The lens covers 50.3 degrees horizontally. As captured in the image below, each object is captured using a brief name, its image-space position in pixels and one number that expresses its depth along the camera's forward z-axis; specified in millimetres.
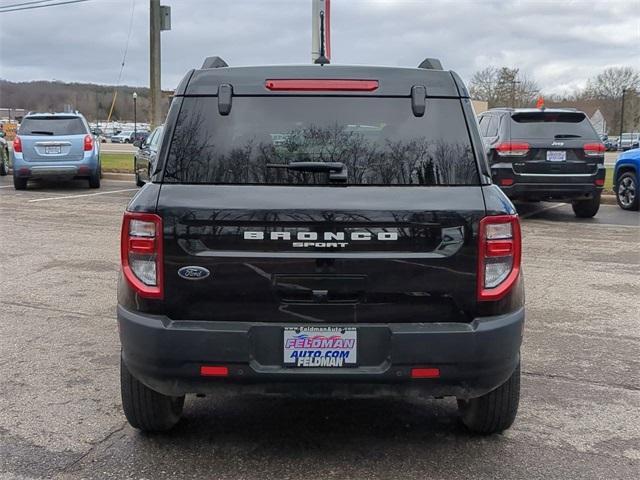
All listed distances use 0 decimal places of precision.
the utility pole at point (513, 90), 69619
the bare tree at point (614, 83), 83562
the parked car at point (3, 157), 18927
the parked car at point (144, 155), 13580
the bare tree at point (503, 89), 71000
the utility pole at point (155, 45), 19828
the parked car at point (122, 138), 75781
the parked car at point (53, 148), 15008
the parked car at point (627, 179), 12453
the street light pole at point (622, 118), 61625
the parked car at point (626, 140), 62125
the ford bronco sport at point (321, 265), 2990
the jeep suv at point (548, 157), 11195
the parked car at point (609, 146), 63469
